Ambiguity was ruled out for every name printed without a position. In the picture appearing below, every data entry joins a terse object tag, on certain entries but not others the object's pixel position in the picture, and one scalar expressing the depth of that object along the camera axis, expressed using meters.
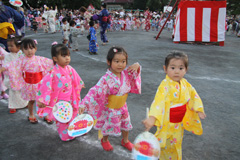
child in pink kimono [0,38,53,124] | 3.12
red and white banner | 10.51
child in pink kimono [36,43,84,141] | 2.56
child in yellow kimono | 1.90
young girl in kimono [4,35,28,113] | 3.48
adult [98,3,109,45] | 10.42
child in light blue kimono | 8.19
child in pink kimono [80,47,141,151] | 2.28
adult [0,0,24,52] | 4.37
